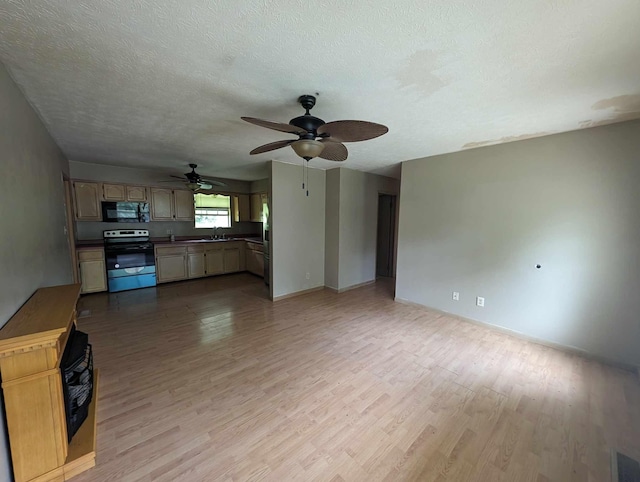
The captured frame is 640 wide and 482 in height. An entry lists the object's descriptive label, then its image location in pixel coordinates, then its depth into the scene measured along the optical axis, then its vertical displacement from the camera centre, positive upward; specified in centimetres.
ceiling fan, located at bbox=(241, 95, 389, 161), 165 +60
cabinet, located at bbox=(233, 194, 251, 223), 656 +21
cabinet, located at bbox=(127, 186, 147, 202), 500 +43
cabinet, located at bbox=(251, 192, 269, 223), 643 +25
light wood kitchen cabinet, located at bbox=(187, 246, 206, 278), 554 -106
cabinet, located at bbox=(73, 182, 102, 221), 449 +25
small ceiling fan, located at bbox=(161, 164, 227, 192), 433 +60
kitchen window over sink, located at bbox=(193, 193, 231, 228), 610 +13
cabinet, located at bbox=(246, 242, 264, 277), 577 -103
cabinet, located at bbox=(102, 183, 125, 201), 475 +44
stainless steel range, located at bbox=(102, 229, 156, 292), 464 -86
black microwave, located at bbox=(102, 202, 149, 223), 481 +5
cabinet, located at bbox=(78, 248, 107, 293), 438 -101
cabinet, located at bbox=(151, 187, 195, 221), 533 +23
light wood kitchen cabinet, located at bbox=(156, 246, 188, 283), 517 -104
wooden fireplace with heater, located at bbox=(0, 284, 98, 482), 125 -98
